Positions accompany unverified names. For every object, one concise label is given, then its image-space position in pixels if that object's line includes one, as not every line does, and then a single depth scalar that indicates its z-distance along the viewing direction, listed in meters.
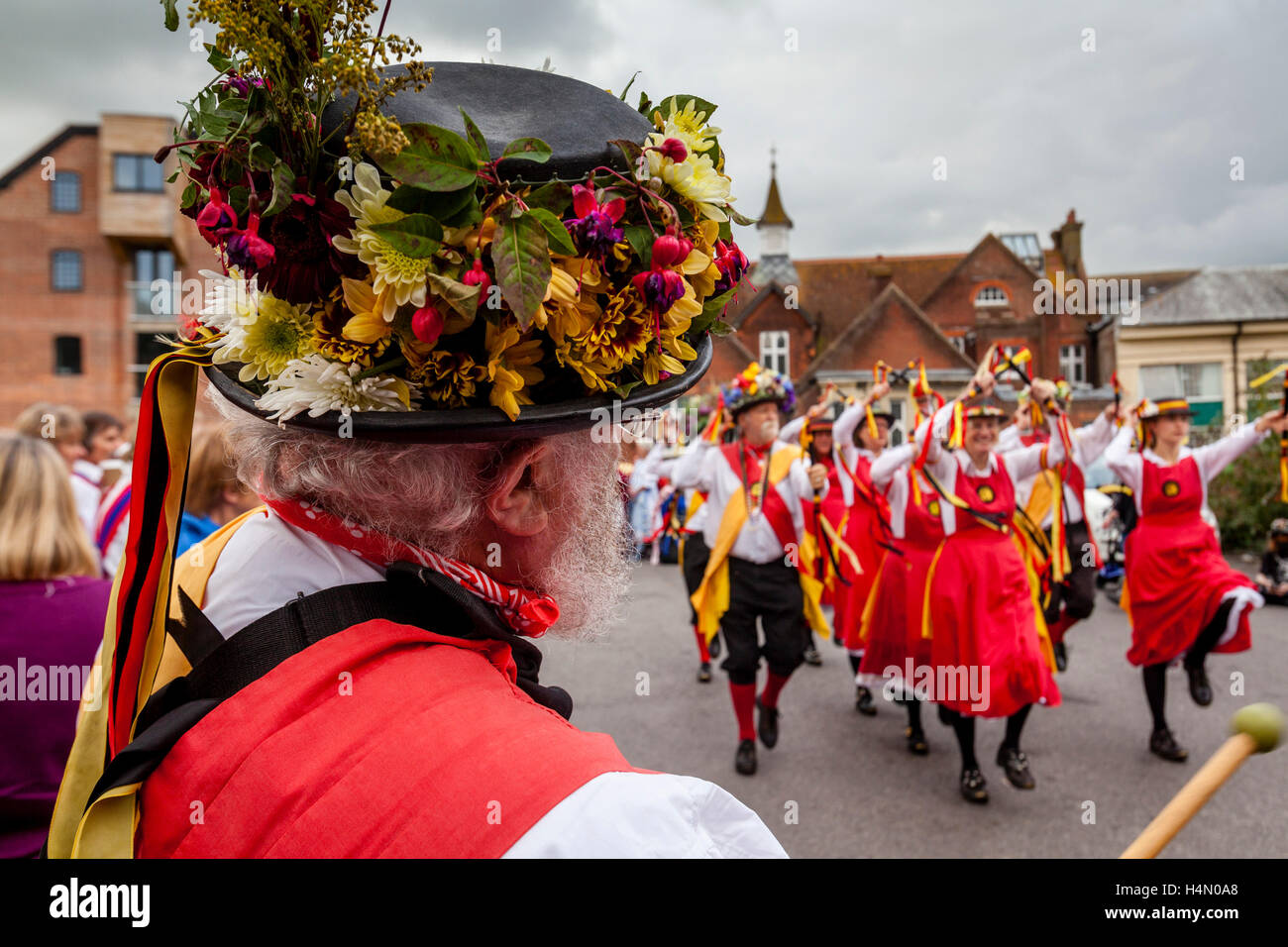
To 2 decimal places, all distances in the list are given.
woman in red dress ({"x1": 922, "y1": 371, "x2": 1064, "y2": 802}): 5.01
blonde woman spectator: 2.24
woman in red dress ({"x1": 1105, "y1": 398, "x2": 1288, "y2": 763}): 5.78
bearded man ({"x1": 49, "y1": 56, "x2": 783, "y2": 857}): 0.94
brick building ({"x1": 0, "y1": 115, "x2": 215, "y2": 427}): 29.36
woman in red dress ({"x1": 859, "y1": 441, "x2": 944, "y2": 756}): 5.77
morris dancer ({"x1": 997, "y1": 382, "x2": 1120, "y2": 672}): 6.79
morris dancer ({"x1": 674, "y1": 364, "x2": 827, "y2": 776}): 5.71
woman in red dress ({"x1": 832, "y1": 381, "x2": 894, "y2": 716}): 6.72
